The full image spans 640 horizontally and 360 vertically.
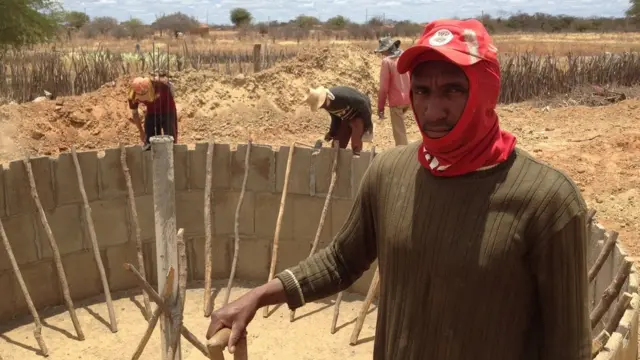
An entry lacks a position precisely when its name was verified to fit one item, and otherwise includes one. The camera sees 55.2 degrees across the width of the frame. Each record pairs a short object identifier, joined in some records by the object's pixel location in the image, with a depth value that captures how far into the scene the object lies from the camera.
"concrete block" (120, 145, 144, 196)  5.07
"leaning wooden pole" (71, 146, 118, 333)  4.62
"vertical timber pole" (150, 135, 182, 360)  2.37
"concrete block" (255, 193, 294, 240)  5.20
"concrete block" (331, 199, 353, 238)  4.98
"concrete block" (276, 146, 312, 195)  5.07
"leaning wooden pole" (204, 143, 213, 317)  4.79
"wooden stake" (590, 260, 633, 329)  2.77
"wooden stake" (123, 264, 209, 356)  2.16
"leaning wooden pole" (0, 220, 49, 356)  4.23
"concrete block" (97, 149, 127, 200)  4.95
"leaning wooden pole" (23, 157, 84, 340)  4.42
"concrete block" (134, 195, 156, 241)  5.16
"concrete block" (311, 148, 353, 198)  4.95
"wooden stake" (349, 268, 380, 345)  4.41
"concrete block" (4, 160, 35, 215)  4.48
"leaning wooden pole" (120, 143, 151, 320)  4.70
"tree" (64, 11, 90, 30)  42.92
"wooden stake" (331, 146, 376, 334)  4.57
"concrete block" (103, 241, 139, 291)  5.12
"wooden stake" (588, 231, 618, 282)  3.21
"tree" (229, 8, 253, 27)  52.94
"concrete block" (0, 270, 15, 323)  4.54
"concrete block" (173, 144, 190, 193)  5.19
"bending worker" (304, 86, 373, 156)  5.40
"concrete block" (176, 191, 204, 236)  5.29
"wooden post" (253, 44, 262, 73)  14.06
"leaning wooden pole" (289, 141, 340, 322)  4.80
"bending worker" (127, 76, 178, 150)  6.16
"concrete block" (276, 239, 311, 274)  5.23
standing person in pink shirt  6.75
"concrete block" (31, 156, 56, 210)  4.63
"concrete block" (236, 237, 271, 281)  5.35
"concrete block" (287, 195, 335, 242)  5.10
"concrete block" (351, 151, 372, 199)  4.89
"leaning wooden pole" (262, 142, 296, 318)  4.90
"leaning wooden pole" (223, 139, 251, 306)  5.04
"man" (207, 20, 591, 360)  1.22
